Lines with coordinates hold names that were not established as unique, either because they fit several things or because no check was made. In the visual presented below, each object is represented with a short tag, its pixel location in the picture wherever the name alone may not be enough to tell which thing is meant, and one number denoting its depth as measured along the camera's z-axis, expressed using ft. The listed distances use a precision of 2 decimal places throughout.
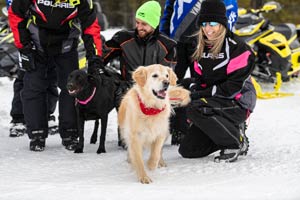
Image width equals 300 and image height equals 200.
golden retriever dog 26.55
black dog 33.19
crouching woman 27.63
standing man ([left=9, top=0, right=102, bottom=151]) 32.68
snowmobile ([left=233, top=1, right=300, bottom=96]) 60.59
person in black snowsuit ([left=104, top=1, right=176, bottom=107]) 33.09
